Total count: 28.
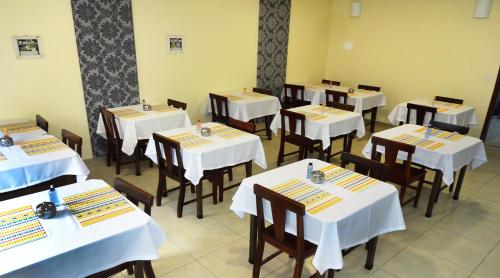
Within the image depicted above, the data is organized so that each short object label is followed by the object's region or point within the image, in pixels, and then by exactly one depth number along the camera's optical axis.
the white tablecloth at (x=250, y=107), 5.25
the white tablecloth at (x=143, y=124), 4.12
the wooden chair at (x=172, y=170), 3.18
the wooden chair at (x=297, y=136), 4.35
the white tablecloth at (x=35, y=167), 2.69
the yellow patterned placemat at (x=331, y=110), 4.69
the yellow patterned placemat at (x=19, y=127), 3.60
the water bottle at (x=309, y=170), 2.60
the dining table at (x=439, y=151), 3.31
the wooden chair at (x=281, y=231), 2.04
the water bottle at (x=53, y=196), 2.06
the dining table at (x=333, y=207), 2.04
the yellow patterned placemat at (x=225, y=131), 3.62
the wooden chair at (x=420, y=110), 4.82
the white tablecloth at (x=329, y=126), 4.20
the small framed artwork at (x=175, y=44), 5.14
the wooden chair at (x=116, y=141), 4.20
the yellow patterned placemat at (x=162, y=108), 4.64
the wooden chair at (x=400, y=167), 3.25
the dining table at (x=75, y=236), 1.66
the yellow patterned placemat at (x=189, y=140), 3.32
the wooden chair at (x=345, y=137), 4.70
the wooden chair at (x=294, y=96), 6.34
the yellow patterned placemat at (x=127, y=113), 4.30
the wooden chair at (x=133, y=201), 1.99
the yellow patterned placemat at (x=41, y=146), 3.04
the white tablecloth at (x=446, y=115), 4.94
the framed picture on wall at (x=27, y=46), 3.91
